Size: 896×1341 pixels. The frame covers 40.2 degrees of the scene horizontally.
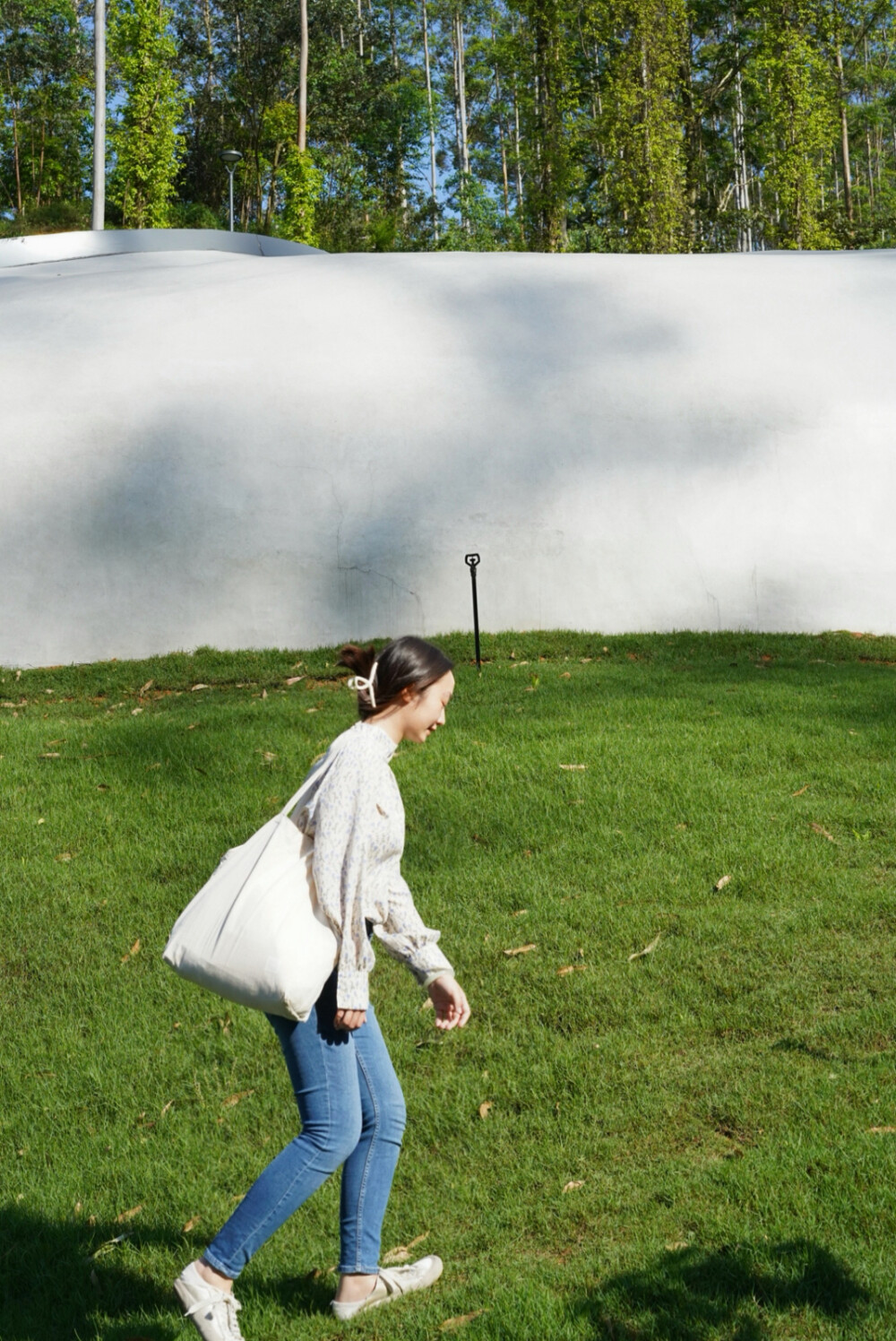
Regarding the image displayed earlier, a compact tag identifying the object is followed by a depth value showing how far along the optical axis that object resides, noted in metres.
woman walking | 2.68
